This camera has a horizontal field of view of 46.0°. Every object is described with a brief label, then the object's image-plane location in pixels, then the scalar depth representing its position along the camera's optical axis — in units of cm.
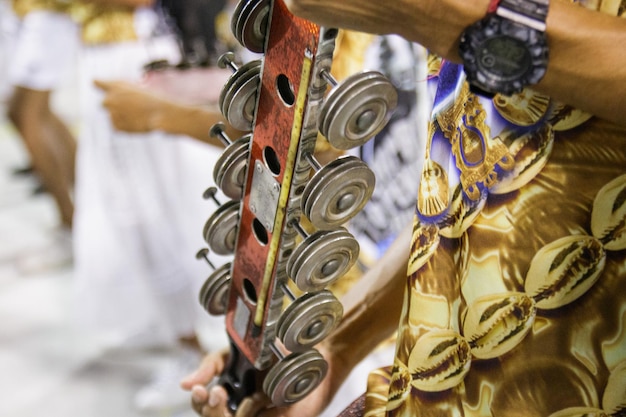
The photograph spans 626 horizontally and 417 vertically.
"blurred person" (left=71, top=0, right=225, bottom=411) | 189
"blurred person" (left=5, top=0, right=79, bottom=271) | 226
